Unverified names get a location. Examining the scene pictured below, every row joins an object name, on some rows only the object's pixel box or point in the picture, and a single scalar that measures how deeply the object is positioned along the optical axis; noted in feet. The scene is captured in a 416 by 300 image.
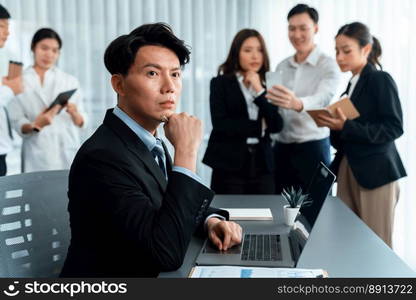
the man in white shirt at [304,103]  10.41
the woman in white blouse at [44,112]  11.71
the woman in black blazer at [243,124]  10.12
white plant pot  5.88
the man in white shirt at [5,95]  10.54
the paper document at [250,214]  6.28
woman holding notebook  9.08
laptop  4.40
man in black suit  4.19
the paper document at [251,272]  3.96
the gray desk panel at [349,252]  4.31
